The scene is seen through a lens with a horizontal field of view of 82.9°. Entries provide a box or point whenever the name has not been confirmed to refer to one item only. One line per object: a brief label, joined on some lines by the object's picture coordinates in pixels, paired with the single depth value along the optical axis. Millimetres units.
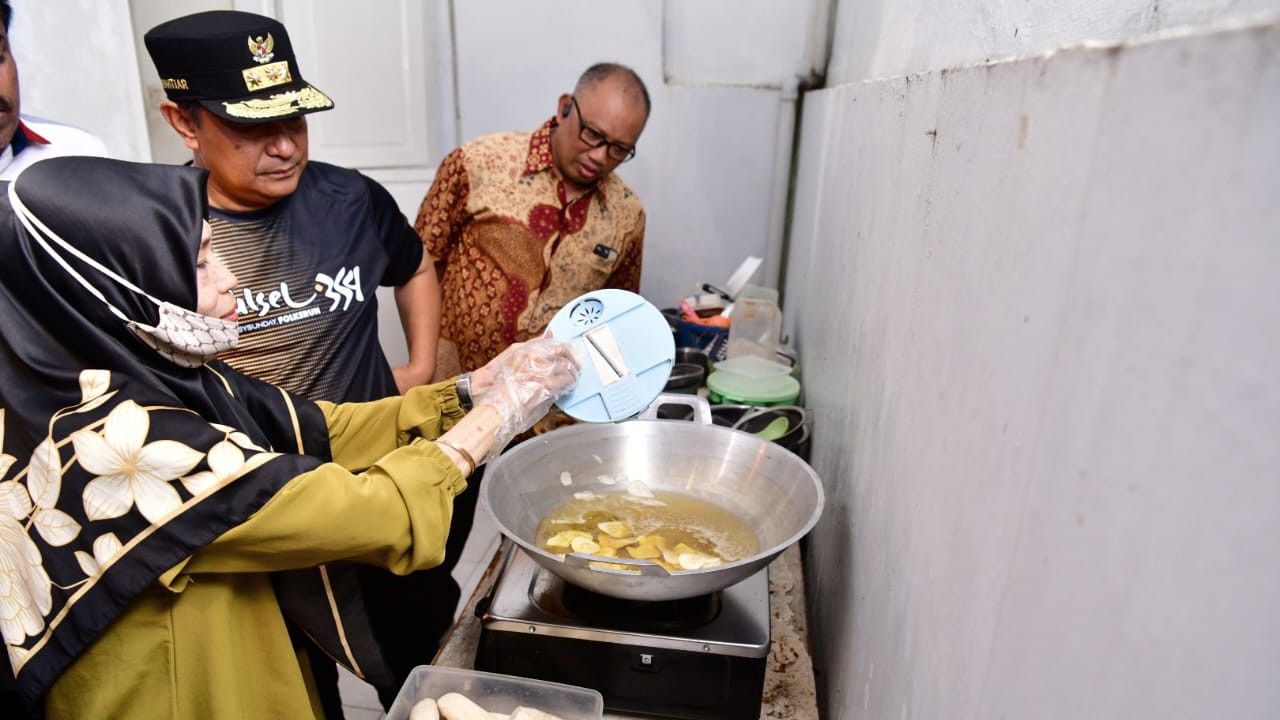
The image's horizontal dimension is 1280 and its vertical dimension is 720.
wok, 1149
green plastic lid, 1958
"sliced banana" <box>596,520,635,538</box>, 1210
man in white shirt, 1529
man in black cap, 1427
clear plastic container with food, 995
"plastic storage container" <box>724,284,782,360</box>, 2358
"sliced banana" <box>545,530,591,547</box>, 1153
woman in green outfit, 857
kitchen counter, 1096
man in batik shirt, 2307
